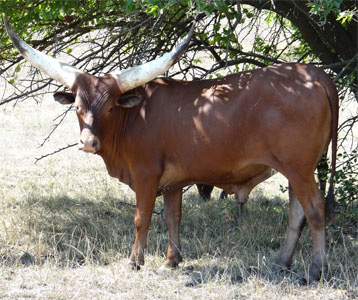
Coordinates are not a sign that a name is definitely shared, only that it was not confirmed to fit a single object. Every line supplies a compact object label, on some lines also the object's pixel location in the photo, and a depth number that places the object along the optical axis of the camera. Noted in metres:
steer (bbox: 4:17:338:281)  10.23
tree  12.61
